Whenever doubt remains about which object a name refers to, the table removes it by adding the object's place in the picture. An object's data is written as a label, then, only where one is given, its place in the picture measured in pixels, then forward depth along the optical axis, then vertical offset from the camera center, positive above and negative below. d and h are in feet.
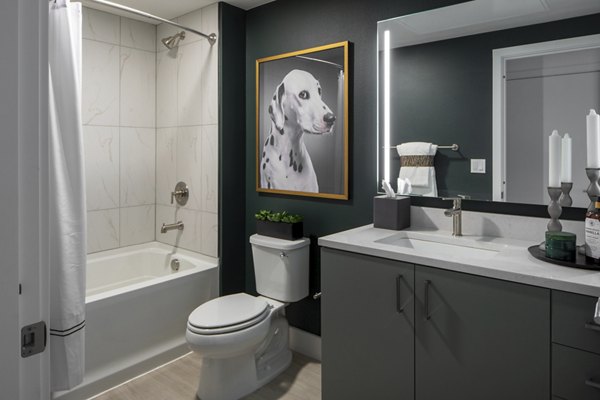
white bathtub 7.49 -2.42
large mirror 5.60 +1.49
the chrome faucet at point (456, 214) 6.49 -0.39
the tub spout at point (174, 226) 10.26 -0.88
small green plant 8.48 -0.55
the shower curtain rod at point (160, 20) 7.60 +3.60
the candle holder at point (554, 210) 5.34 -0.28
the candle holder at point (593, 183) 5.13 +0.08
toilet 6.86 -2.38
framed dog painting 8.13 +1.49
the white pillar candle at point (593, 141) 5.14 +0.61
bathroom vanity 4.25 -1.60
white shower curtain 5.28 -0.19
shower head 10.05 +3.86
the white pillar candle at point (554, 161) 5.37 +0.38
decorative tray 4.56 -0.85
